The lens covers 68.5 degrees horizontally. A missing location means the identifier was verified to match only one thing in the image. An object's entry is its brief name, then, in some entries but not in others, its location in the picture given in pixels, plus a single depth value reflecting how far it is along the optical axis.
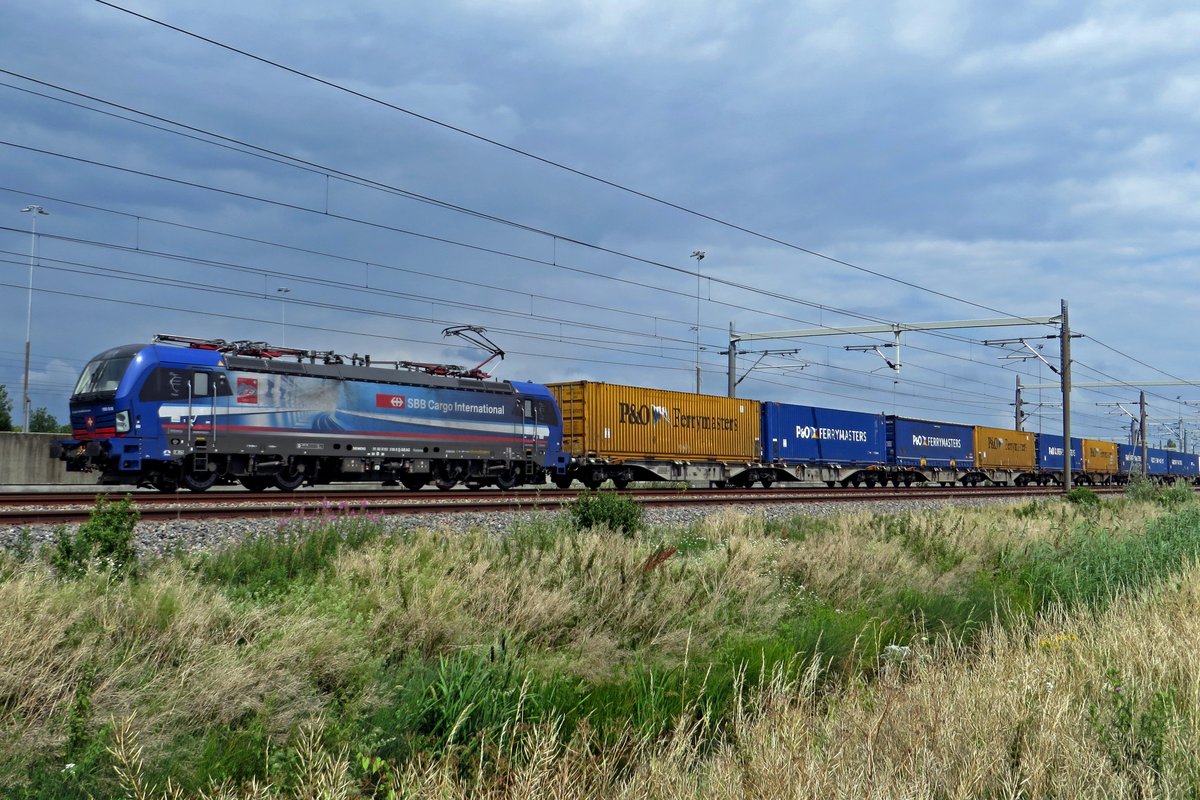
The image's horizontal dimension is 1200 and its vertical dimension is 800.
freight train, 18.62
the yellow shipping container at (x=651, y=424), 29.39
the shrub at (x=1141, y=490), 27.17
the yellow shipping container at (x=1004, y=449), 49.28
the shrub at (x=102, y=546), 7.21
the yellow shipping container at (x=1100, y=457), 59.28
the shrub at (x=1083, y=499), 23.70
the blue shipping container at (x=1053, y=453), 56.25
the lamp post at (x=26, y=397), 31.85
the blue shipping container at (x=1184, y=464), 78.19
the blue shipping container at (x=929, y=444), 43.38
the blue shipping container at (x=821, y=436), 36.53
